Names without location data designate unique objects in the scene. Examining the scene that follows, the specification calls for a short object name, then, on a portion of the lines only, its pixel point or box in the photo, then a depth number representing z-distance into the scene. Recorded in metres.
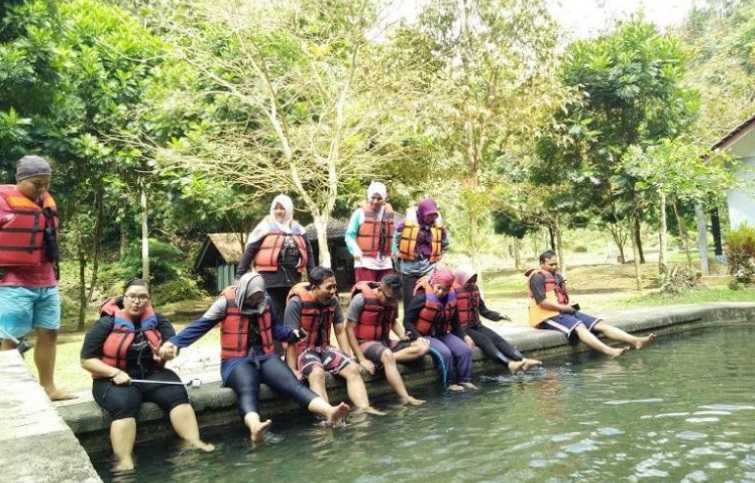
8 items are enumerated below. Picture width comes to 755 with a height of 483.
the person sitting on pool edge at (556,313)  7.94
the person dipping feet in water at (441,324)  6.43
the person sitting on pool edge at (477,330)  6.92
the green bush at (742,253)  13.74
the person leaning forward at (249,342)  4.95
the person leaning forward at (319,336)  5.52
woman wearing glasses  4.52
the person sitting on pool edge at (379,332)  5.94
